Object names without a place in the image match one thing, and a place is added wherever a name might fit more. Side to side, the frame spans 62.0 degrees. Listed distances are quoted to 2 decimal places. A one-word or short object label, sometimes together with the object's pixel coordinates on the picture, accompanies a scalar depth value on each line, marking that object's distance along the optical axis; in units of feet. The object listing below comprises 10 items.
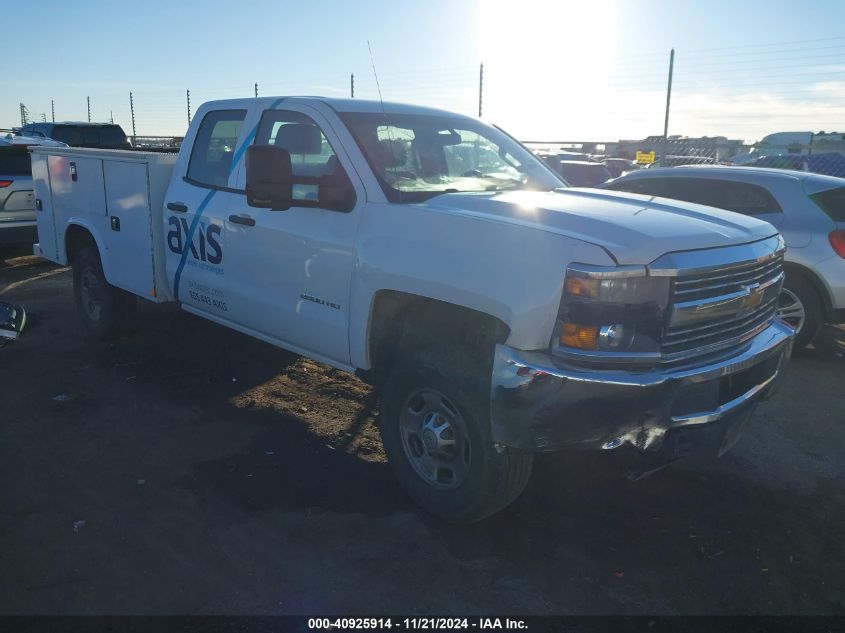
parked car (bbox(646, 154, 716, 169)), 58.18
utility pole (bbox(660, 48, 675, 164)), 54.85
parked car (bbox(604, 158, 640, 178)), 72.54
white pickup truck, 9.38
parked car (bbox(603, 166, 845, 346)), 19.60
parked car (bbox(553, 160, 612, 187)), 53.67
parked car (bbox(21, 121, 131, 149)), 54.03
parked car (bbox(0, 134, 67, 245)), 30.07
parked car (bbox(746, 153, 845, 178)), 52.26
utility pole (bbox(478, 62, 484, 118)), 51.64
